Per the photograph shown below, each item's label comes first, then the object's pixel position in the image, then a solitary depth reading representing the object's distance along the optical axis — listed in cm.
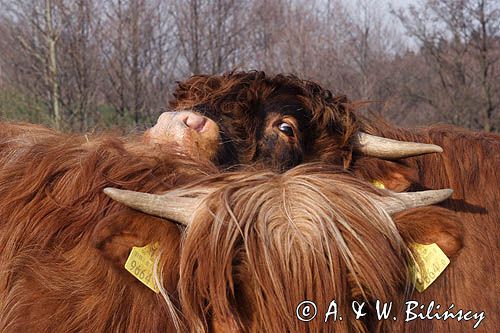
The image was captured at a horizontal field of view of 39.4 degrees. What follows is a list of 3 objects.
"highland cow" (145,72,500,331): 474
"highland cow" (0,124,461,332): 297
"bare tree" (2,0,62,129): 1449
